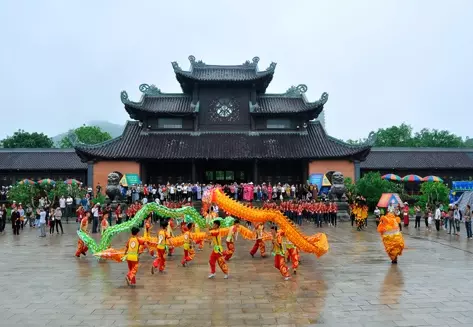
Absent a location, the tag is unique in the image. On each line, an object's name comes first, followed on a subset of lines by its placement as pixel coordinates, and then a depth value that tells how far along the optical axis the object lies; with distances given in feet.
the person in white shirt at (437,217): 67.84
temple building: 104.06
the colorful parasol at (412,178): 114.52
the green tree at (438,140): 204.85
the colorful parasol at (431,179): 113.39
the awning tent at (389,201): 72.69
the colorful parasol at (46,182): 93.20
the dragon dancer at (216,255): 34.06
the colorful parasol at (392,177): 115.08
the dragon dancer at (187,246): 40.14
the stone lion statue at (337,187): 86.84
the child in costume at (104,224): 51.71
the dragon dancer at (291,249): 36.63
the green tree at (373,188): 93.35
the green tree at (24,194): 88.33
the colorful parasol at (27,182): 90.88
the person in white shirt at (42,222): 62.66
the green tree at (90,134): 204.72
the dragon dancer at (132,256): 31.55
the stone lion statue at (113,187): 85.59
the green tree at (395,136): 213.25
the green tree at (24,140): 195.00
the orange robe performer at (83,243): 44.75
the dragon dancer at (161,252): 37.01
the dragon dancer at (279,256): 33.81
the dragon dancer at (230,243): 36.79
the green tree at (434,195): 92.63
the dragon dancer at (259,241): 44.57
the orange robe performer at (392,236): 39.65
